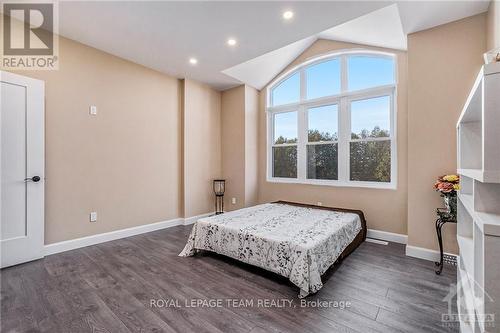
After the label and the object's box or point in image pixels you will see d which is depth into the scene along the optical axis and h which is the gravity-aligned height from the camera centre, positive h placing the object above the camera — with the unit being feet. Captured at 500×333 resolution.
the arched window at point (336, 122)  11.73 +2.72
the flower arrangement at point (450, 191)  7.53 -0.83
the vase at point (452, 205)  7.58 -1.31
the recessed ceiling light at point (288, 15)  8.50 +5.91
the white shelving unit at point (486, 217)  2.54 -0.67
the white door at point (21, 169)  8.21 -0.07
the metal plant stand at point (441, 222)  7.68 -1.99
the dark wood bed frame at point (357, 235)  8.96 -3.20
